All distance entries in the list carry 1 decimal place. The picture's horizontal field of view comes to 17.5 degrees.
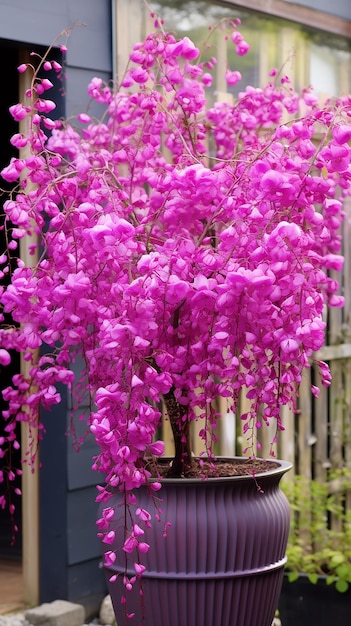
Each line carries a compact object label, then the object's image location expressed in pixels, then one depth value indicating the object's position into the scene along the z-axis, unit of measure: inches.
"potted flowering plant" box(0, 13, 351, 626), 108.2
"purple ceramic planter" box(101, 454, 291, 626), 125.3
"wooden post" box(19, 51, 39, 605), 170.9
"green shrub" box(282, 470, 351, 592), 164.1
